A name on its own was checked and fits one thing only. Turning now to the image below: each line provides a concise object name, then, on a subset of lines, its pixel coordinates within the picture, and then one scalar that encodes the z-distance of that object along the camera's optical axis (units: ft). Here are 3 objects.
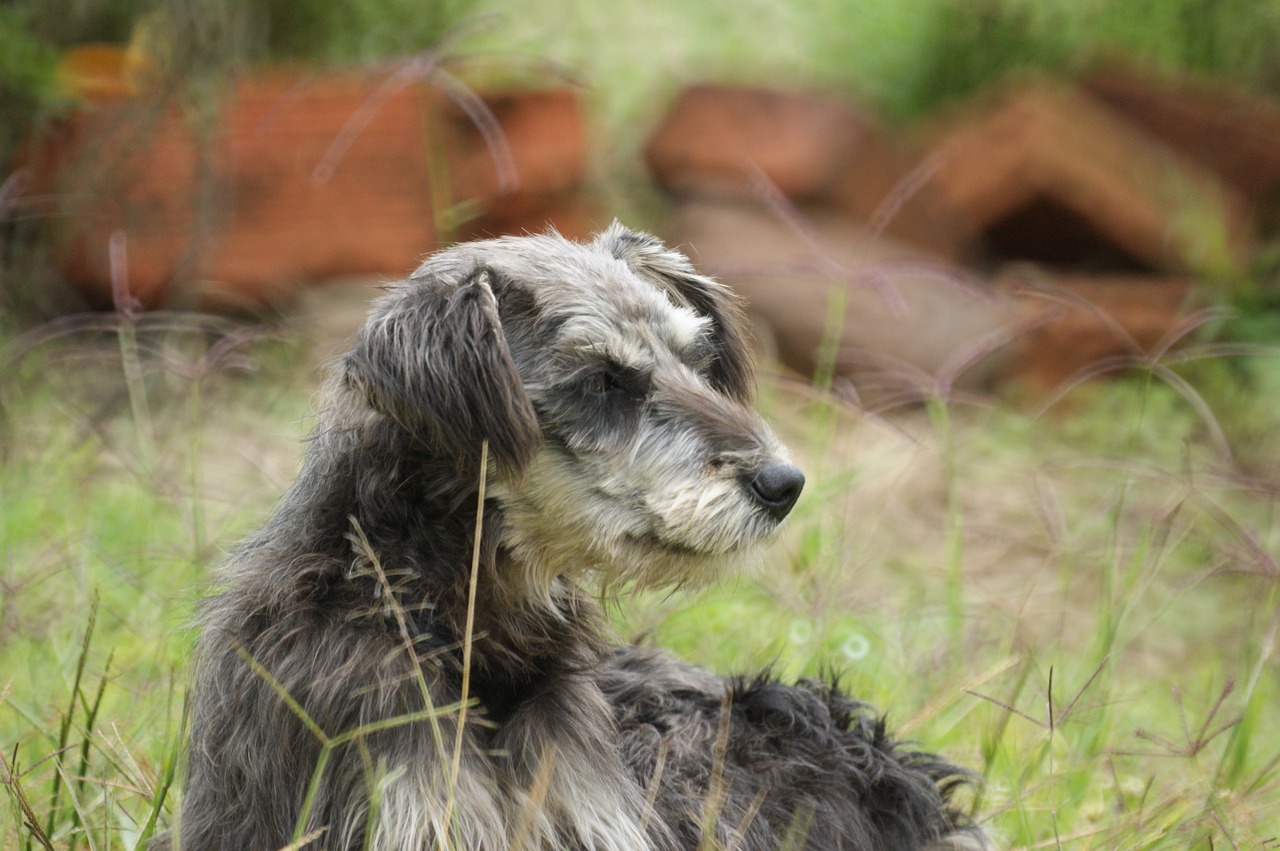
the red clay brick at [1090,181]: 62.90
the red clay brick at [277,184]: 51.78
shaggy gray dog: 18.49
